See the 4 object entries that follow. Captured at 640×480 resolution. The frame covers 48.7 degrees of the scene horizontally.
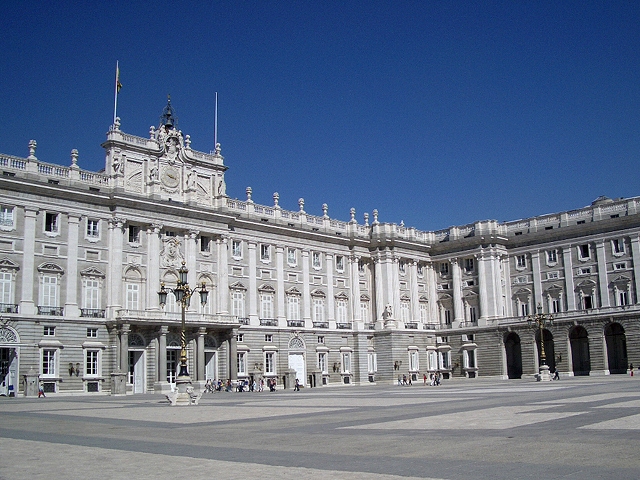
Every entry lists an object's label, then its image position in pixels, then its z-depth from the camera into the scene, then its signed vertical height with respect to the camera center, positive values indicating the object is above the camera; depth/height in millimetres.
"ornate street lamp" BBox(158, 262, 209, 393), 31484 +768
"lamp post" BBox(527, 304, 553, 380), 55594 -654
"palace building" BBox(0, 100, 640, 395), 49969 +6068
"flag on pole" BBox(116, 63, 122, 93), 55969 +21663
